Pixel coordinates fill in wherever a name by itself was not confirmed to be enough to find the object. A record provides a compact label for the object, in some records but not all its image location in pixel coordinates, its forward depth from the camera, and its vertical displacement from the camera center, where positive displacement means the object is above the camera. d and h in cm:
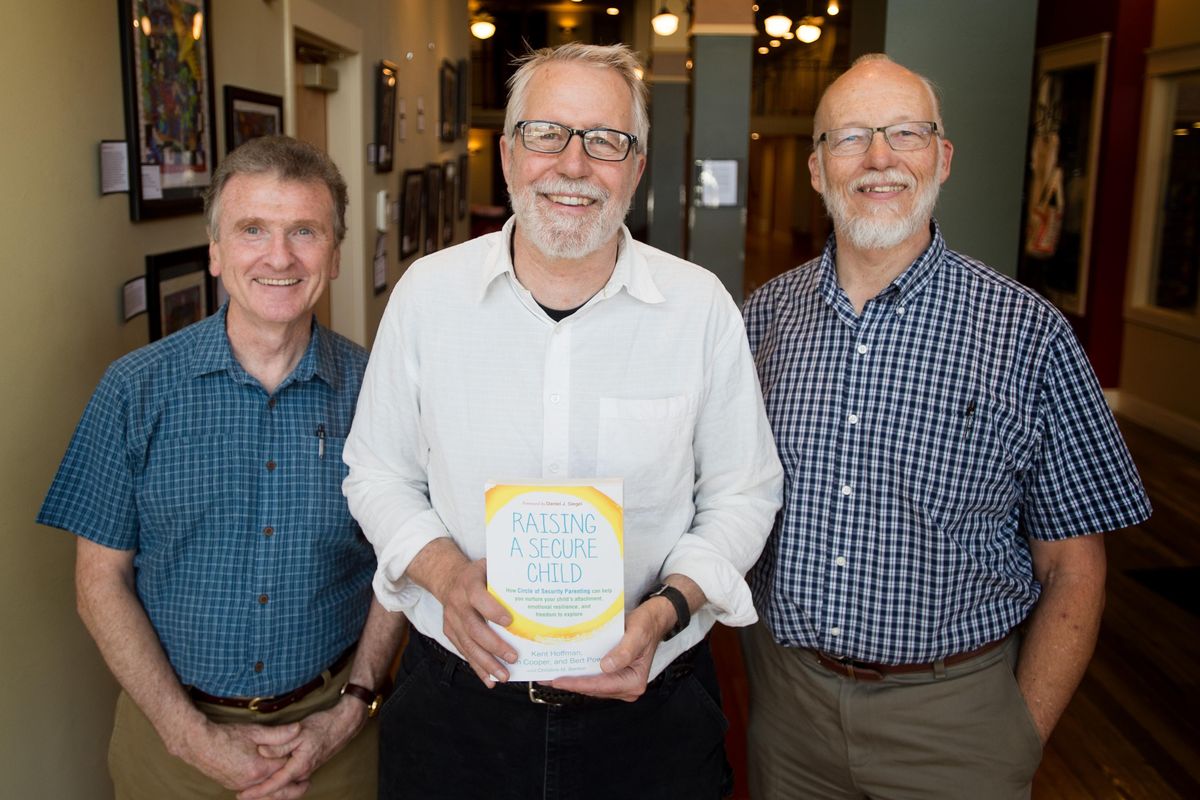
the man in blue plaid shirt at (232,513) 169 -51
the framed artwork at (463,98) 929 +101
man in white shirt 155 -34
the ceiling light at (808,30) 1266 +227
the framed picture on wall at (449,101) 801 +86
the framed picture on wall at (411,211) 615 -3
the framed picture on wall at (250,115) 308 +28
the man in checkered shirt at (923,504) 176 -50
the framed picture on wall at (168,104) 235 +24
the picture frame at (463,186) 948 +20
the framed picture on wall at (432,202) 707 +3
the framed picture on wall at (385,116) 532 +47
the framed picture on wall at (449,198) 809 +7
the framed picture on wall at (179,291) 253 -23
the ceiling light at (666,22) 1181 +217
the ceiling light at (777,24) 1197 +222
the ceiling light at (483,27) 1324 +233
